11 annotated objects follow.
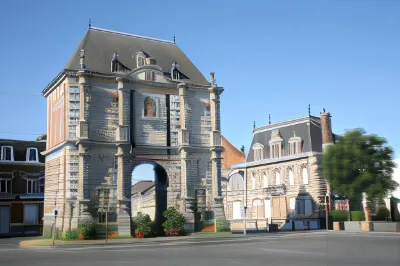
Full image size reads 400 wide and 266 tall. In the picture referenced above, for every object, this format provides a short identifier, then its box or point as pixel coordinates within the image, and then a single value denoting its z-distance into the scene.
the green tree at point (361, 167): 42.22
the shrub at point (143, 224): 38.41
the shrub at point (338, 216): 49.56
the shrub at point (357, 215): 49.91
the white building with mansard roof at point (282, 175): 50.50
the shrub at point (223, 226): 42.09
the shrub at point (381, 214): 50.72
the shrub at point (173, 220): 39.38
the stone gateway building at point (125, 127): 38.38
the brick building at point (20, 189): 49.72
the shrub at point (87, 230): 36.38
